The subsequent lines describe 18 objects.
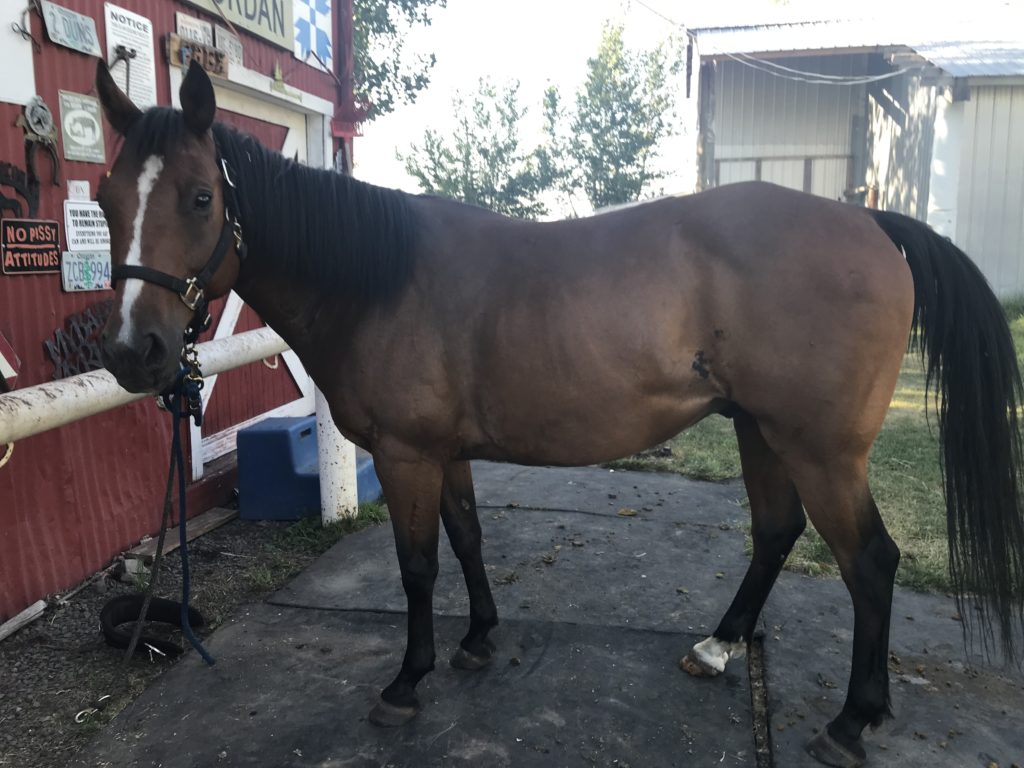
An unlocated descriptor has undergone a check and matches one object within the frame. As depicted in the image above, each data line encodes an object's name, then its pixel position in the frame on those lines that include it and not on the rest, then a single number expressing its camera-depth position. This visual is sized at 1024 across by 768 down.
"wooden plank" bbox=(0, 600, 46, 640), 2.95
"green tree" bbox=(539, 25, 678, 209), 26.06
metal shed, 10.62
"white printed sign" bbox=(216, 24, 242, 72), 4.42
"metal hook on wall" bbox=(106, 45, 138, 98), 3.56
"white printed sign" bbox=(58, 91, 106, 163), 3.30
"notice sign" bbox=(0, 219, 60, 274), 3.00
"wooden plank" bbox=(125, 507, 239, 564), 3.61
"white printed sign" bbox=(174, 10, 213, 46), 4.07
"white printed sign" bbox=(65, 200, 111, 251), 3.34
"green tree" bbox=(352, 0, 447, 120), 17.20
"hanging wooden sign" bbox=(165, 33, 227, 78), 3.97
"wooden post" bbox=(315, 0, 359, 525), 4.02
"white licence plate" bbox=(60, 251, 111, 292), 3.32
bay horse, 2.21
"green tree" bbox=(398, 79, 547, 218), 25.30
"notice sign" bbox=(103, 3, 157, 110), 3.57
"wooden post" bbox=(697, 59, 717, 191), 14.58
